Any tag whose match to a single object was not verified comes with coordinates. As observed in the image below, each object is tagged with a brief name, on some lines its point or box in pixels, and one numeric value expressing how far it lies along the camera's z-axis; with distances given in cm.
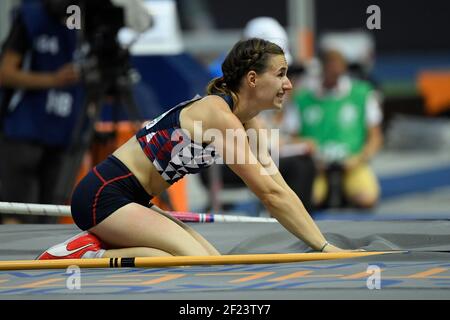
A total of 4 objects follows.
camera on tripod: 1213
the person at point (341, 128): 1600
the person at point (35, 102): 1208
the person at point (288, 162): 1440
